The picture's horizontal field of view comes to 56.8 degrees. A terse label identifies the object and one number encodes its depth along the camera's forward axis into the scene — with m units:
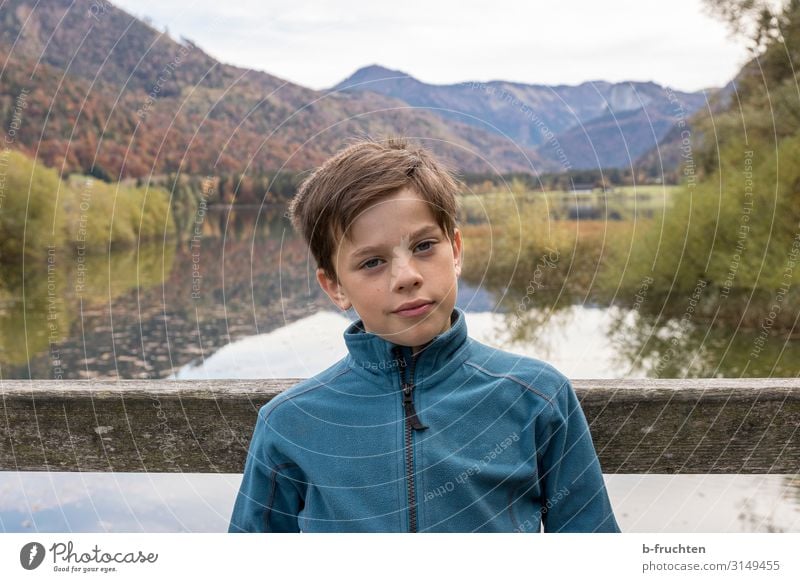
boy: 1.36
